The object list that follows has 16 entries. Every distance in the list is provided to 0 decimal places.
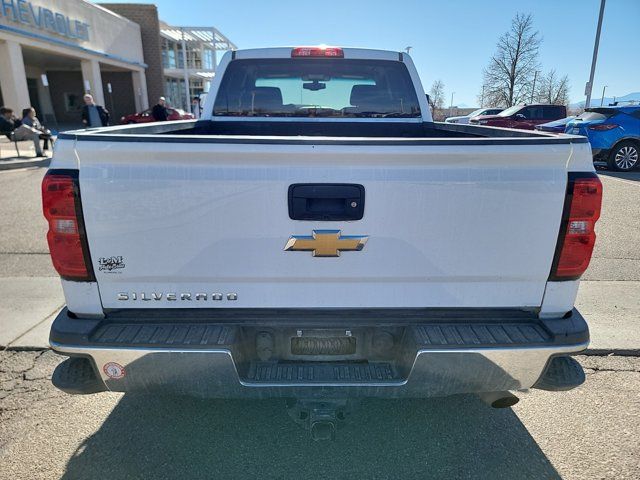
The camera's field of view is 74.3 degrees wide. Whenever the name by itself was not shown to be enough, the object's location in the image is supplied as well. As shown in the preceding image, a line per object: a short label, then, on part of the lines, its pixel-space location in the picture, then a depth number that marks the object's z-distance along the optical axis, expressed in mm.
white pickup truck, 1780
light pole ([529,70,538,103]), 37800
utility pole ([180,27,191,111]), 33031
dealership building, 19422
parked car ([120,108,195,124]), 21866
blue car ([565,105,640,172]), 12203
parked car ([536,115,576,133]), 14336
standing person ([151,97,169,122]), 14922
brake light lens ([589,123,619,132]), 12234
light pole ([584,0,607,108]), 21547
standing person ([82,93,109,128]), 14188
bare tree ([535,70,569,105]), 39406
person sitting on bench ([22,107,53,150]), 13555
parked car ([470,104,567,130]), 18656
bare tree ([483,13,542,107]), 37281
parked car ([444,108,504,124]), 26062
